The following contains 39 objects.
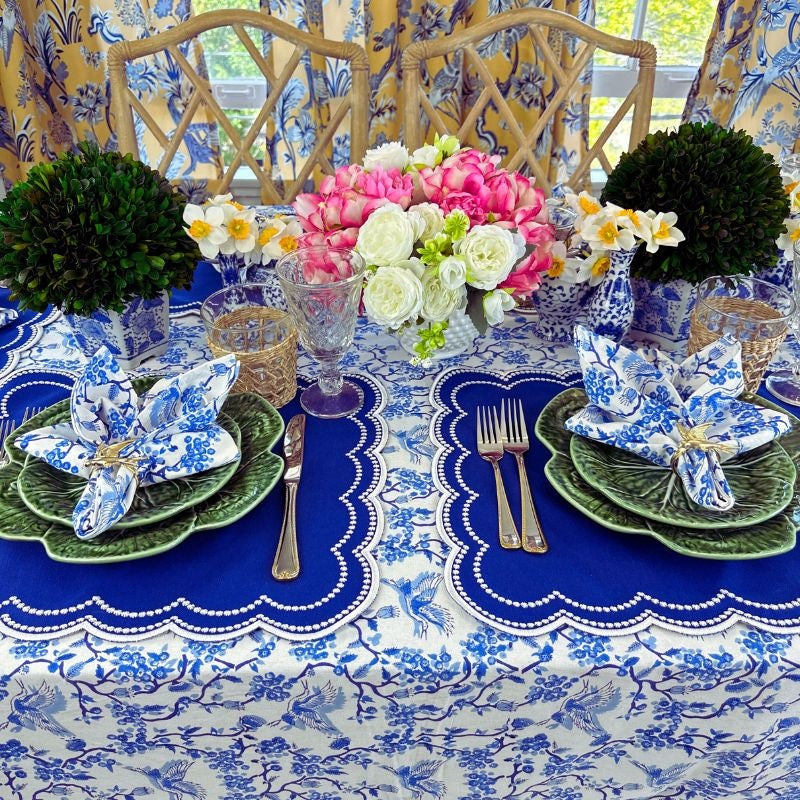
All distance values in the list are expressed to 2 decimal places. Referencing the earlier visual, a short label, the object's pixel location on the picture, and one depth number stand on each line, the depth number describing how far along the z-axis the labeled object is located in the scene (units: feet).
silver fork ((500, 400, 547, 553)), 2.05
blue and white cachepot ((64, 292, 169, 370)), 2.81
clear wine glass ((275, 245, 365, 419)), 2.41
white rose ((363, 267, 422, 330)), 2.39
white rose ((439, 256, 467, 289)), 2.38
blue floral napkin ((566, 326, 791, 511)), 2.18
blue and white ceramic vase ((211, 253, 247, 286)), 3.02
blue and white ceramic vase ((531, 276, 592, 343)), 2.95
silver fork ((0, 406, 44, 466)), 2.32
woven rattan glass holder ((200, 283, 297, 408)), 2.57
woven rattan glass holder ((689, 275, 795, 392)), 2.56
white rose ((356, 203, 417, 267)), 2.40
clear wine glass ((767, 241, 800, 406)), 2.62
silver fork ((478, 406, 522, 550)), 2.07
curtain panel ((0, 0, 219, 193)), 5.44
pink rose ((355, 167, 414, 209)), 2.56
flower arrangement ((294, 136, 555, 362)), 2.41
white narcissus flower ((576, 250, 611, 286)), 2.78
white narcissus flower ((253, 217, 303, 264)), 2.91
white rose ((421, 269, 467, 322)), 2.46
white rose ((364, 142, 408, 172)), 2.71
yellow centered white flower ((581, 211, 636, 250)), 2.60
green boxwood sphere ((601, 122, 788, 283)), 2.67
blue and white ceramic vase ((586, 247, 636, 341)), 2.71
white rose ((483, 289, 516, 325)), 2.51
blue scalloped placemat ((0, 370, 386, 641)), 1.83
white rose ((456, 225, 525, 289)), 2.40
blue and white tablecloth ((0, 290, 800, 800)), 1.77
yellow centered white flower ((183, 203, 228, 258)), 2.75
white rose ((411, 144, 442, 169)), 2.76
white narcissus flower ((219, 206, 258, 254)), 2.85
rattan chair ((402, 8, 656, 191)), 3.91
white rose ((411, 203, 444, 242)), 2.50
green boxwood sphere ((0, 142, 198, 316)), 2.48
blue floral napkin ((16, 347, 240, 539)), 2.03
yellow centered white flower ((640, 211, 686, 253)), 2.60
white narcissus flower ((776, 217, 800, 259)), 2.95
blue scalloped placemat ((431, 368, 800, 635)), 1.85
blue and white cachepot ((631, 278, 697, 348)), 2.93
